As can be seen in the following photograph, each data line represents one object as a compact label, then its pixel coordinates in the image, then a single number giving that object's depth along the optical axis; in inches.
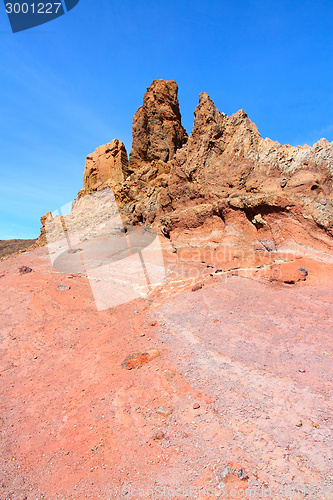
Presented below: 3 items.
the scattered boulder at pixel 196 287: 303.8
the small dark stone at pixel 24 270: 470.2
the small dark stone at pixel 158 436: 122.8
